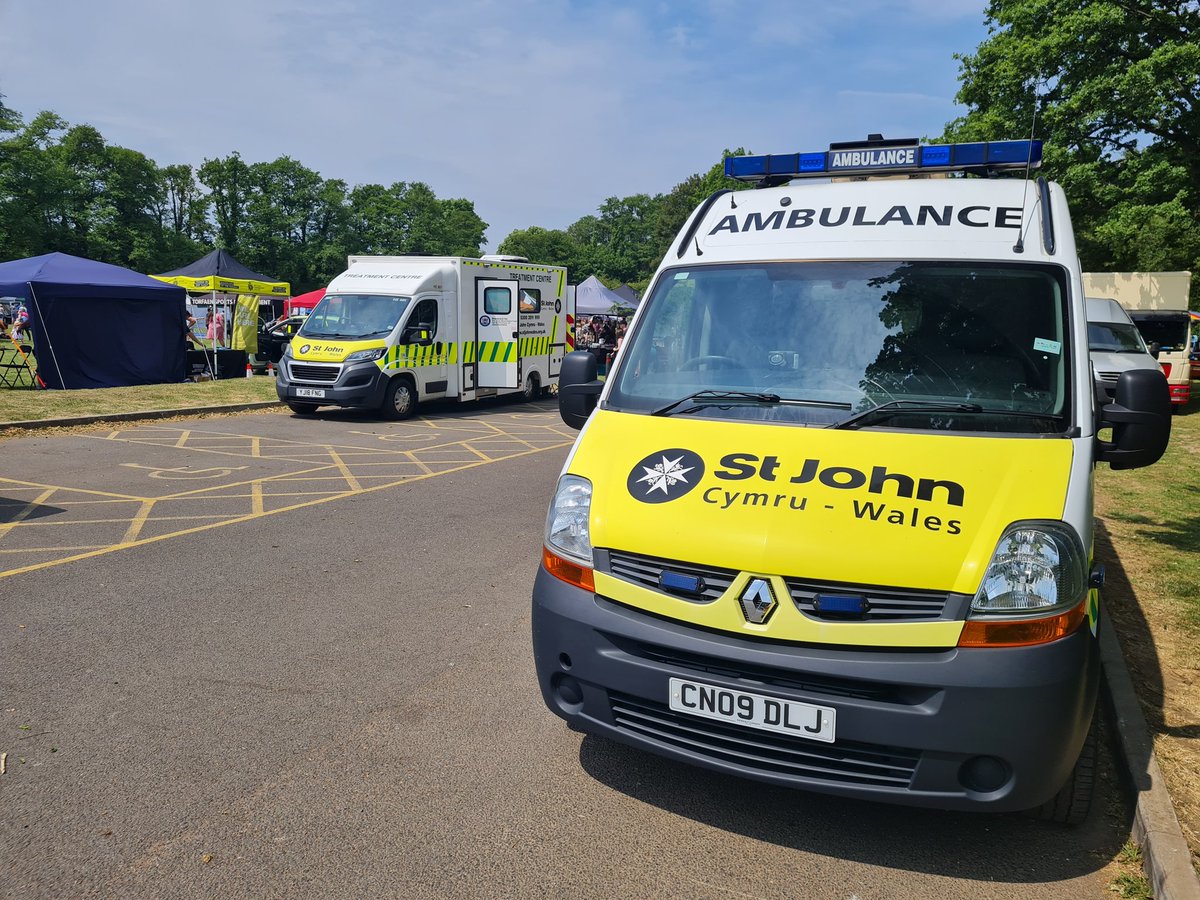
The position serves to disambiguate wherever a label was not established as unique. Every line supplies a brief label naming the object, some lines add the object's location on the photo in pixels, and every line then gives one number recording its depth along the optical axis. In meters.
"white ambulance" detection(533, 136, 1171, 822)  2.79
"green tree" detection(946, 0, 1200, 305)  20.80
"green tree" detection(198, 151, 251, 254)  71.81
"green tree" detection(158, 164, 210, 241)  73.06
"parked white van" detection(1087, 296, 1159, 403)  13.84
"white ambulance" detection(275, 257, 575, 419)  15.20
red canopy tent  33.75
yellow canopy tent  25.20
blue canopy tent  17.53
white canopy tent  36.09
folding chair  18.33
